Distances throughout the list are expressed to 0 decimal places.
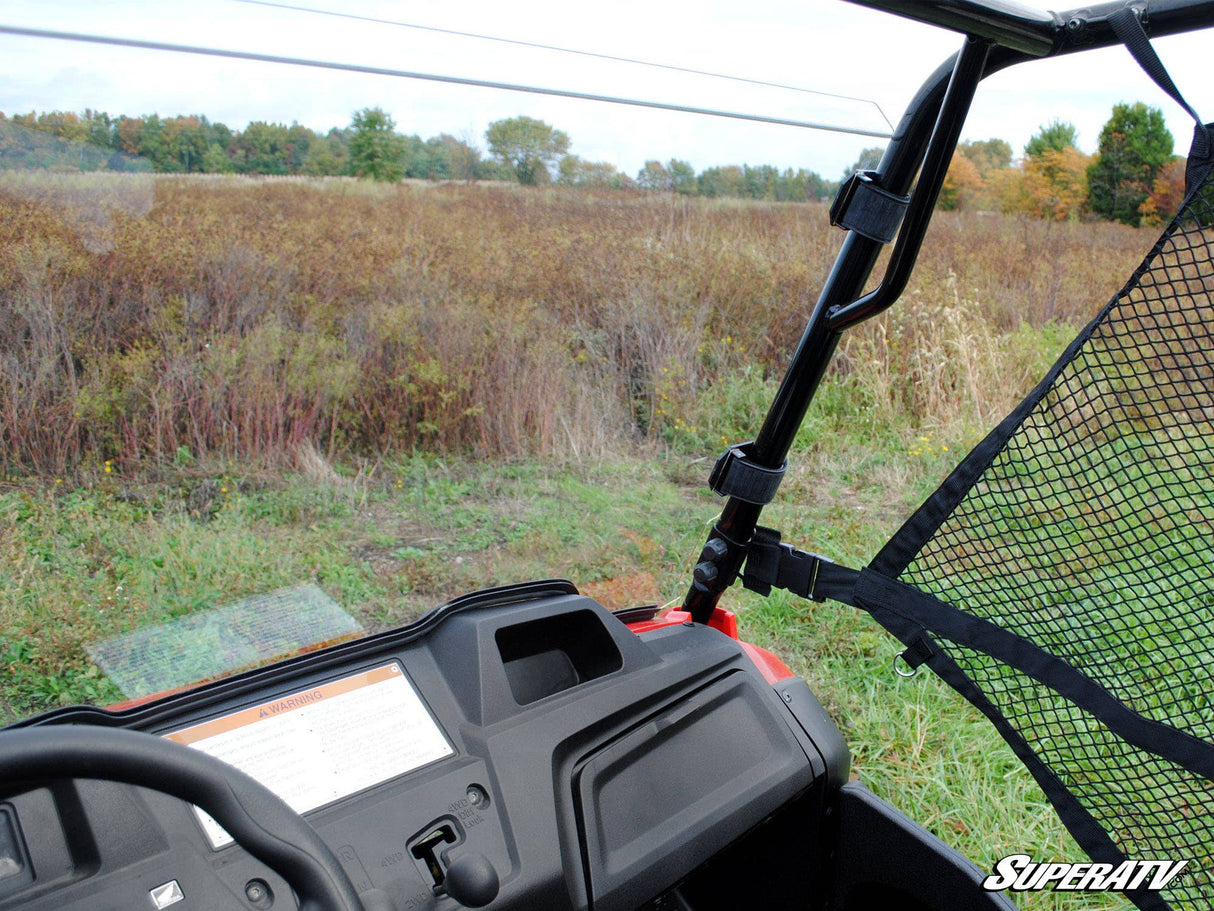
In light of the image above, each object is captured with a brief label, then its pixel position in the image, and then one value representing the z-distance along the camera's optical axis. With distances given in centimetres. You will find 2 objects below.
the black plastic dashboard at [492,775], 96
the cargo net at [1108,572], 117
